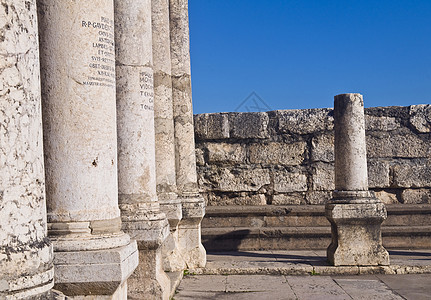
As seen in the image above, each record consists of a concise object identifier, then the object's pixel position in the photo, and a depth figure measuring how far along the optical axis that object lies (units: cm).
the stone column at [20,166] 255
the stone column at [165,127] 707
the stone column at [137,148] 548
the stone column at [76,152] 377
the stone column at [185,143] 783
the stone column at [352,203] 789
